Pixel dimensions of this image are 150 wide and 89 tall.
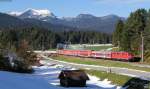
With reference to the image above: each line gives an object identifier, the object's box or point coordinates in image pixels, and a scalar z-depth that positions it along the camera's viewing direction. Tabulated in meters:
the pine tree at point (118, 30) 181.48
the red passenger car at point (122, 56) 114.19
